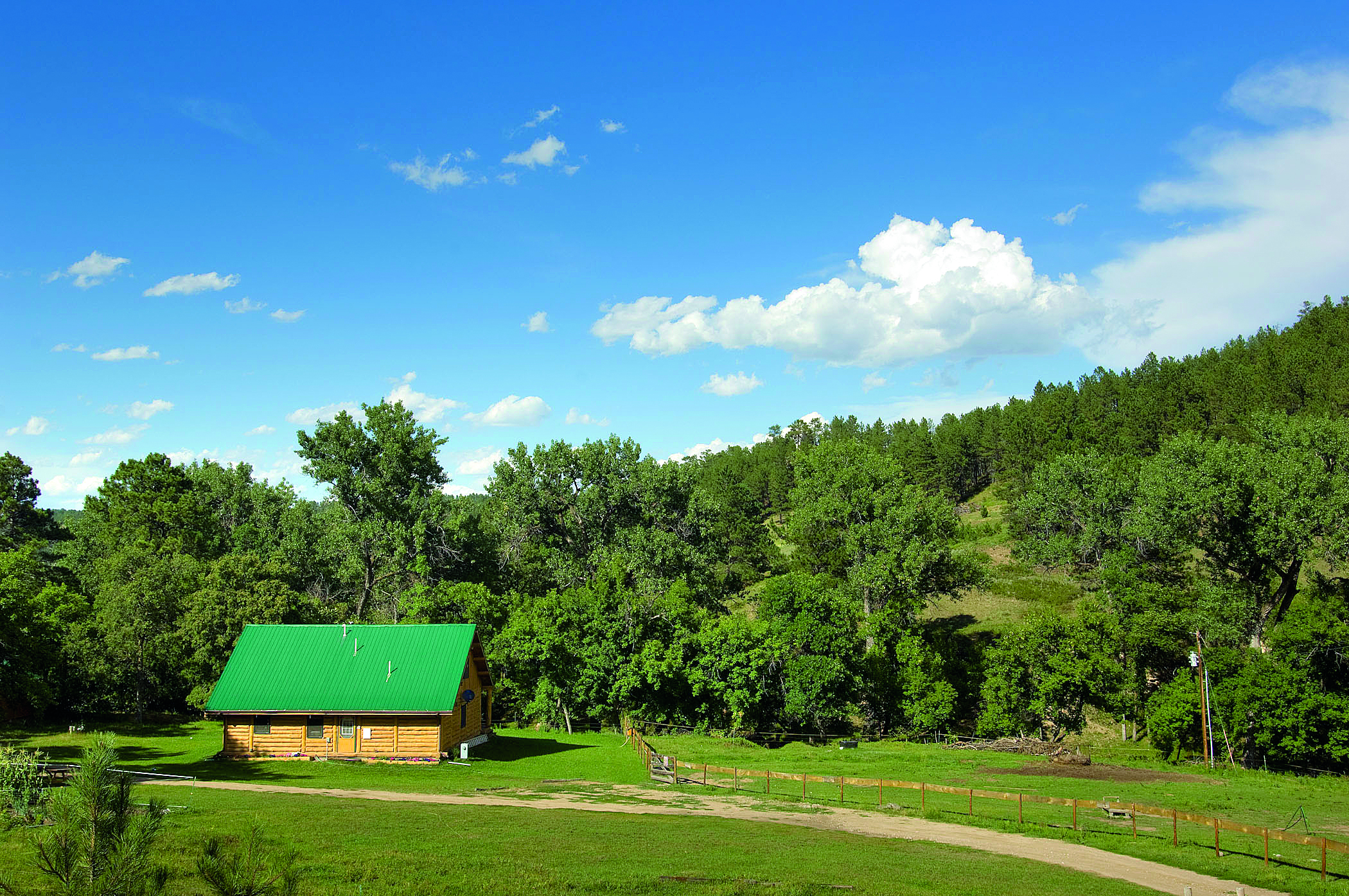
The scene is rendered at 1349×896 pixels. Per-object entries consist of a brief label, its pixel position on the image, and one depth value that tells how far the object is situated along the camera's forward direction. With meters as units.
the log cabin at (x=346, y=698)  37.59
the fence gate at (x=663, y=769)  34.00
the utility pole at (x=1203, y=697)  43.12
